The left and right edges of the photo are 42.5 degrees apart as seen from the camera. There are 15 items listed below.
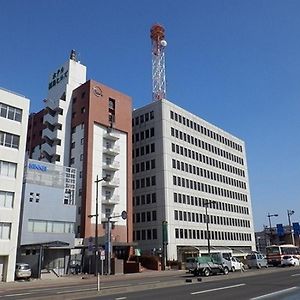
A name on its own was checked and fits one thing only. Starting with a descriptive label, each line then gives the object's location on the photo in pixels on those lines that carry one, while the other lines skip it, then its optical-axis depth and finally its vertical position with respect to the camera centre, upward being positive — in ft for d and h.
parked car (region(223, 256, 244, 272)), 139.19 +0.88
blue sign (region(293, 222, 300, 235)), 297.12 +27.14
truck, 120.88 +0.51
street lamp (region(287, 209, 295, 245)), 299.75 +38.57
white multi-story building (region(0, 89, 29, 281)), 140.67 +37.94
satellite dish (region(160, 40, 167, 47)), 281.93 +157.46
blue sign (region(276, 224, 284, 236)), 292.20 +26.27
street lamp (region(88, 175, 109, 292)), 138.27 +9.27
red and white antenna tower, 282.97 +147.42
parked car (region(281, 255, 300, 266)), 178.19 +1.84
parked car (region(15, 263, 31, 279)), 140.15 +0.33
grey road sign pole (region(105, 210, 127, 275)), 164.86 +6.86
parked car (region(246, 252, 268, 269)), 180.04 +2.14
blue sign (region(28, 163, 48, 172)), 179.52 +46.98
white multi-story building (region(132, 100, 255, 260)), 249.14 +56.74
